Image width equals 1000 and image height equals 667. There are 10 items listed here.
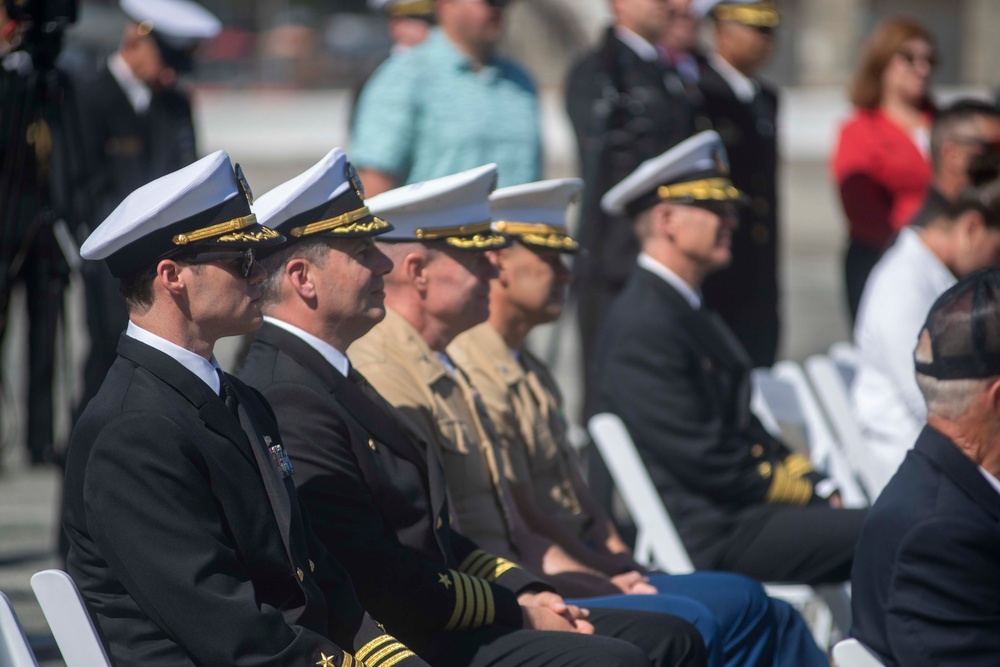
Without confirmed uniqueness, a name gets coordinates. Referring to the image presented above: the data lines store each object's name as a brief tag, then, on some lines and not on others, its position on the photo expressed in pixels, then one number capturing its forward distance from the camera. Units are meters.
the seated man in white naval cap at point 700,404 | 9.27
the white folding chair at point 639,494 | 9.07
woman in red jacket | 14.16
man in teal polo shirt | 12.29
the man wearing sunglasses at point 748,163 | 13.49
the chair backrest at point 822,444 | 10.58
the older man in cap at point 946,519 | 5.95
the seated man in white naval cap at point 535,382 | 8.60
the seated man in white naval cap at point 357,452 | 6.59
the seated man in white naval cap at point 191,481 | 5.51
